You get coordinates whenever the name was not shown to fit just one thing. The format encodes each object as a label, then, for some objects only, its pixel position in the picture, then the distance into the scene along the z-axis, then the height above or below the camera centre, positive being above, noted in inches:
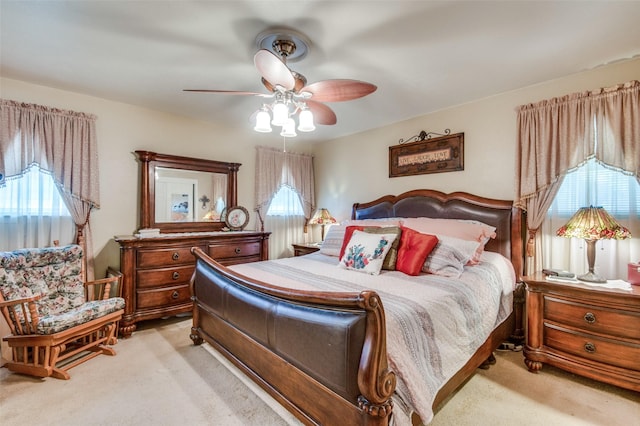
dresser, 111.5 -24.6
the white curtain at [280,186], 170.4 +14.5
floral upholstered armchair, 82.9 -32.4
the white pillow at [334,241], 121.0 -12.8
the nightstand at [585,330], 73.4 -32.9
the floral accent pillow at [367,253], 91.6 -13.5
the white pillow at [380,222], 123.1 -4.5
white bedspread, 50.4 -22.7
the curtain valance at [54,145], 101.5 +25.2
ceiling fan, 71.1 +33.3
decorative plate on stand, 155.2 -3.5
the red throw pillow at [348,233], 111.9 -8.5
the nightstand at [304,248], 157.3 -20.6
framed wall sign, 127.2 +27.4
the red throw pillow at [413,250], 88.8 -12.3
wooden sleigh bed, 45.2 -27.4
